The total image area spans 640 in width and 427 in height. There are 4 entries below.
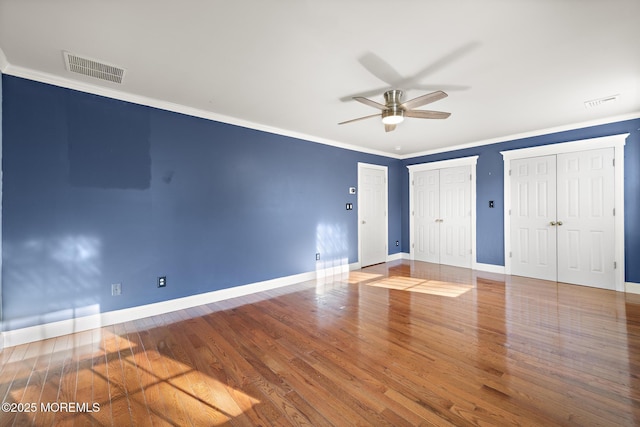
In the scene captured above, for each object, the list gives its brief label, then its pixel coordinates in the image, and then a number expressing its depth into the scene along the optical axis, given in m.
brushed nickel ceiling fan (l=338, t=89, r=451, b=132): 2.89
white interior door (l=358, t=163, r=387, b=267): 5.86
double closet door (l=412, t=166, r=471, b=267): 5.77
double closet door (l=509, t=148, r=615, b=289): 4.20
